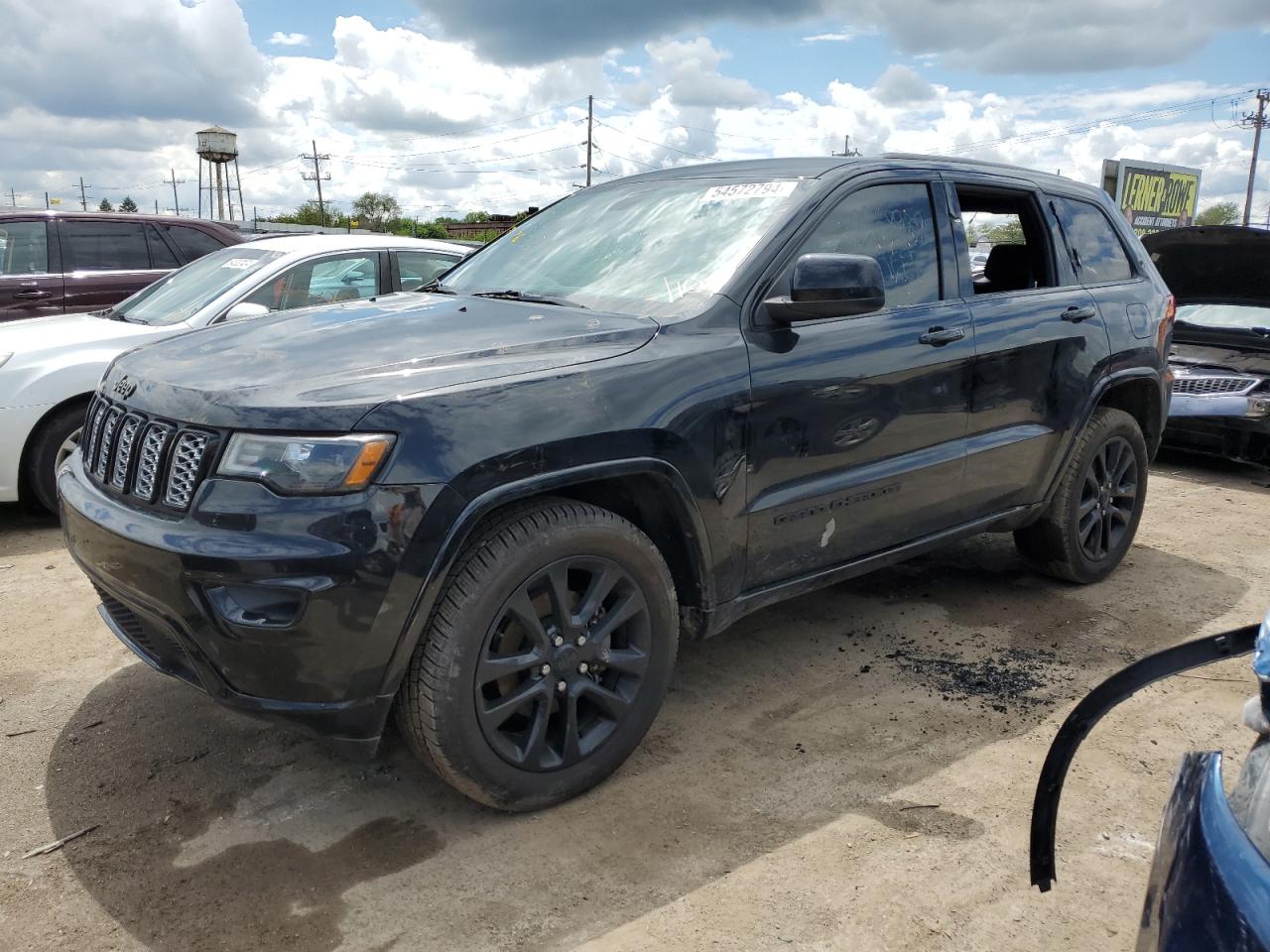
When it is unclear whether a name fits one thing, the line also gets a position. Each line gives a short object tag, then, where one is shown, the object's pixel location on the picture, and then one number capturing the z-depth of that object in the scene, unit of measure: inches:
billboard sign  1550.2
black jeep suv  95.7
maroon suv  291.3
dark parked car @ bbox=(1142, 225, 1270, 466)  285.1
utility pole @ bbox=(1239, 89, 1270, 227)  2511.1
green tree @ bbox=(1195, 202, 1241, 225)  3012.3
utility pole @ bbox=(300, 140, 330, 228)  3351.4
